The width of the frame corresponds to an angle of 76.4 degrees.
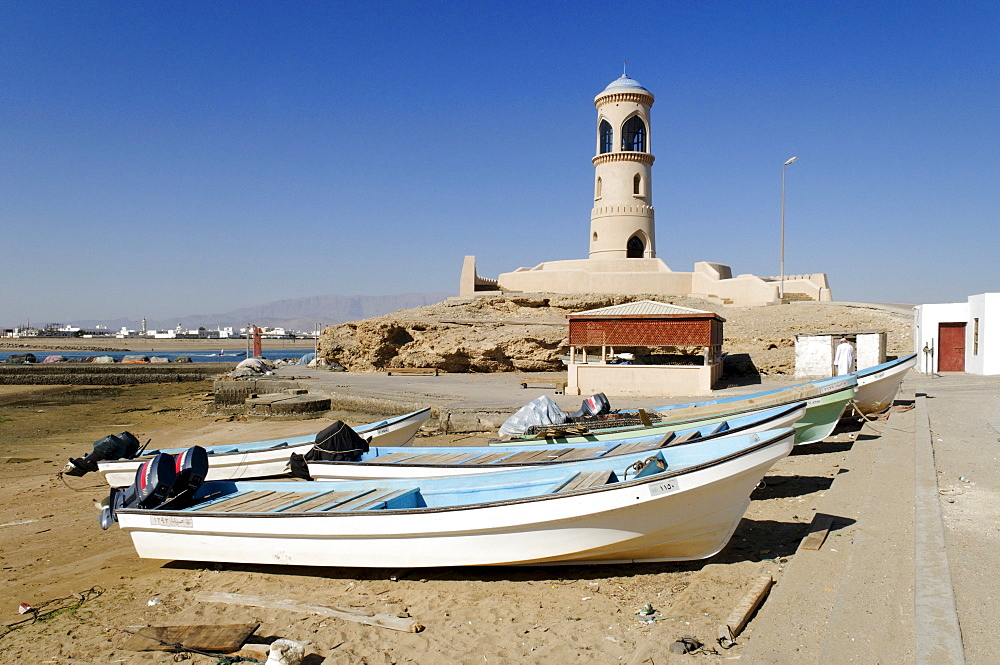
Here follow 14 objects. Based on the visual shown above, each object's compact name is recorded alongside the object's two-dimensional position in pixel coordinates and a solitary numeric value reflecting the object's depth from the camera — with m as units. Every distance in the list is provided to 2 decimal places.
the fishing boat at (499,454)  7.97
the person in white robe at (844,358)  15.14
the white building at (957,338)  19.56
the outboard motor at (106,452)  10.77
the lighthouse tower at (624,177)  37.31
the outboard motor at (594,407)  11.33
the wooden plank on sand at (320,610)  5.53
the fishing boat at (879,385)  12.15
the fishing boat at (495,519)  5.79
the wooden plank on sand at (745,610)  4.64
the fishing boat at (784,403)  10.06
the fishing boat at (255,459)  10.77
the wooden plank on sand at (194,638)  5.21
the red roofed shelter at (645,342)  18.08
